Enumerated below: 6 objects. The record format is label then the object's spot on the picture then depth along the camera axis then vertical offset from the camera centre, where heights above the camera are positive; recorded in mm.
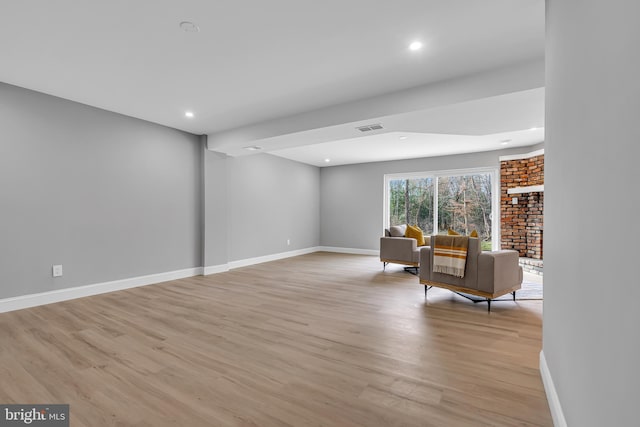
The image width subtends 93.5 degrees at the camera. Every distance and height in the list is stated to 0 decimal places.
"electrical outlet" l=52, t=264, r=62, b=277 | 3920 -808
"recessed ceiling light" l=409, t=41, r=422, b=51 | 2725 +1512
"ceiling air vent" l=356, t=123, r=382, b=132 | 4229 +1189
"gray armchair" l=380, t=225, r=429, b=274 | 5680 -759
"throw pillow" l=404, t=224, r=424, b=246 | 6039 -486
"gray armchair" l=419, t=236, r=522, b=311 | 3508 -796
